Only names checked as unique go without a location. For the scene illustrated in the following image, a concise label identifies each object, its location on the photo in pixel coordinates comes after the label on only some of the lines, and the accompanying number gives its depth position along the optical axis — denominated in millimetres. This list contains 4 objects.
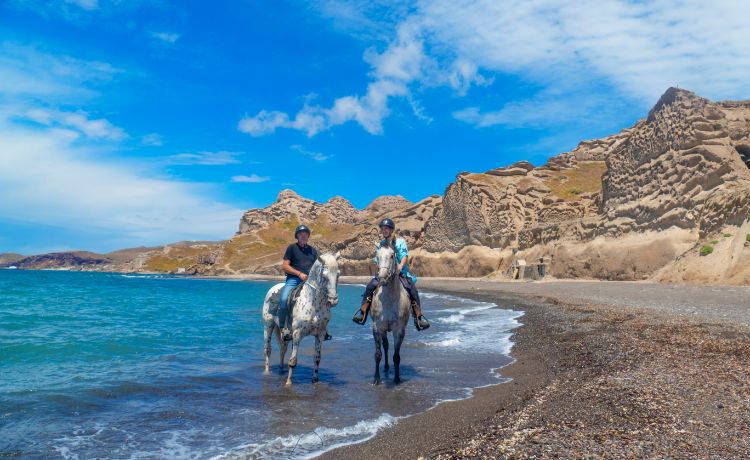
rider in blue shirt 10109
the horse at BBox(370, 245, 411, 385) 9859
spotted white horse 9211
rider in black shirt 10016
